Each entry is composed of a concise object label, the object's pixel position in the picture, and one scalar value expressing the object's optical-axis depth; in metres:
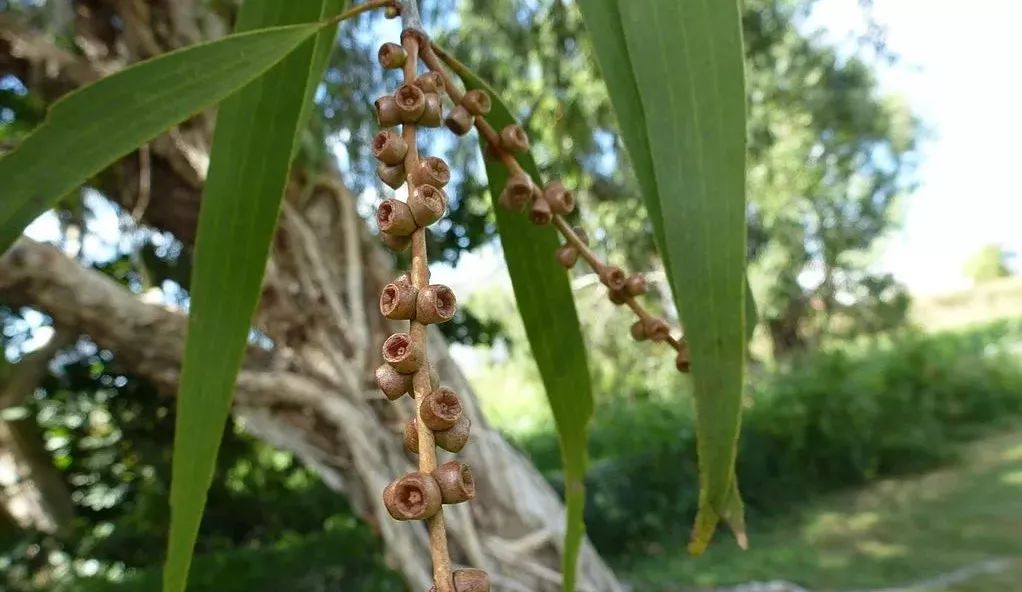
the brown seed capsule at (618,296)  0.24
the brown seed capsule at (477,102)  0.22
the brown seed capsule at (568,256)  0.25
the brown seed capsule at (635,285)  0.24
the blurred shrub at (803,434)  2.67
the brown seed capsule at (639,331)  0.25
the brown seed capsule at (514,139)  0.23
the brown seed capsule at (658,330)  0.23
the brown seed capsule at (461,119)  0.22
